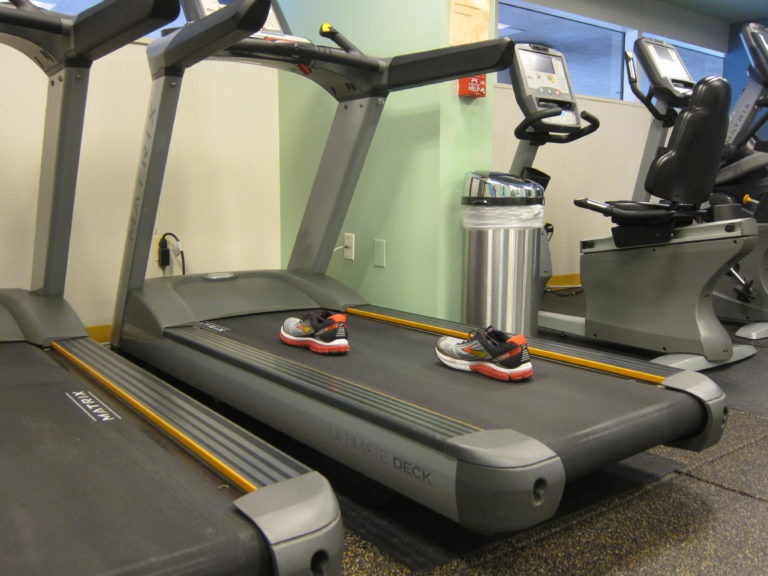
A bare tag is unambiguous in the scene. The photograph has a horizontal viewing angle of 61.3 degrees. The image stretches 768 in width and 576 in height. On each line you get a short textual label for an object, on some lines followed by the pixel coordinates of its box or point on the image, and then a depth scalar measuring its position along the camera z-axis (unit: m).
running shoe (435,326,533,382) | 1.74
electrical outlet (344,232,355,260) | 3.30
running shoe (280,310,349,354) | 2.02
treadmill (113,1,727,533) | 1.23
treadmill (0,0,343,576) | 0.89
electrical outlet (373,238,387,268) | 3.10
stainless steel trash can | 2.68
